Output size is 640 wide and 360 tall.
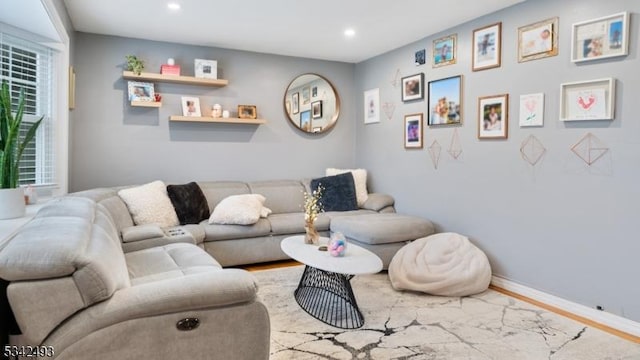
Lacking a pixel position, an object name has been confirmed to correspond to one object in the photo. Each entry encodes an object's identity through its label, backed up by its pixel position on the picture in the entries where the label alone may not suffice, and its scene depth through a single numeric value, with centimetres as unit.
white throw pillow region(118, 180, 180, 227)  379
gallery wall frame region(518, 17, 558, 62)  312
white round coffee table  270
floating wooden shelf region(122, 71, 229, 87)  427
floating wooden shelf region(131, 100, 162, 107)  430
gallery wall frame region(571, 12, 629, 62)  269
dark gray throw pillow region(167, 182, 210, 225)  409
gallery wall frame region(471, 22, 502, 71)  357
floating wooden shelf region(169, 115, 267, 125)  449
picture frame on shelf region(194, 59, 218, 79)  459
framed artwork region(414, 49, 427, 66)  439
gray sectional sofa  144
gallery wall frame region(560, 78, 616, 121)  277
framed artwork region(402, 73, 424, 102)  444
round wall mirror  529
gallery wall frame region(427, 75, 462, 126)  399
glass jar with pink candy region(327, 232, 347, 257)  289
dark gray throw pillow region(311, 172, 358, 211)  482
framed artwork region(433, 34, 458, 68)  402
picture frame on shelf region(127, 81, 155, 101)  434
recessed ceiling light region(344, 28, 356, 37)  411
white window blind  306
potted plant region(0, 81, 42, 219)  231
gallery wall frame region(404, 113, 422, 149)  448
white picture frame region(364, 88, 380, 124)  518
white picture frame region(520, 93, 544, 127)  322
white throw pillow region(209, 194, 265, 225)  405
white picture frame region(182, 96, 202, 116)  461
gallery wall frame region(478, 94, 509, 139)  351
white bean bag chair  329
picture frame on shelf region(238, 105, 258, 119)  490
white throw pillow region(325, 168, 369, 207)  500
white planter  231
